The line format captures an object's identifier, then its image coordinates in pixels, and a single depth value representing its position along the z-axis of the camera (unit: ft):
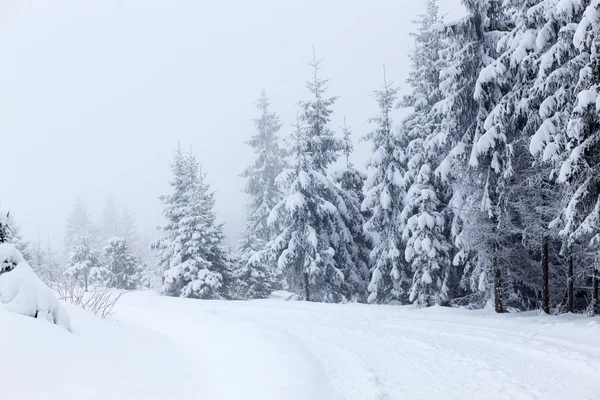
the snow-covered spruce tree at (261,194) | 96.89
